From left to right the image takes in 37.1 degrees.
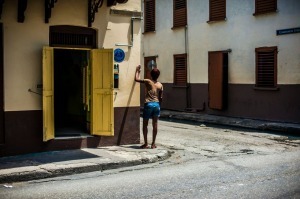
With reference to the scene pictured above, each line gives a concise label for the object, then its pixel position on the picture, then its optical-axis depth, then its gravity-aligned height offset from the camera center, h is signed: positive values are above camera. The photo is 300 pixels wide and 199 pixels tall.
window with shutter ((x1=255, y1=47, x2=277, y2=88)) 16.75 +0.50
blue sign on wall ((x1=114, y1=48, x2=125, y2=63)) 11.04 +0.62
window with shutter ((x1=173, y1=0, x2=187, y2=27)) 21.19 +3.20
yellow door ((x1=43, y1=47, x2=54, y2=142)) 9.89 -0.31
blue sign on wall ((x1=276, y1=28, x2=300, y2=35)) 15.85 +1.78
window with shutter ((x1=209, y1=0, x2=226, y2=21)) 19.00 +3.03
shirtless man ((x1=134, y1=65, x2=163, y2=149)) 10.54 -0.44
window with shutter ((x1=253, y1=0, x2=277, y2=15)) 16.73 +2.82
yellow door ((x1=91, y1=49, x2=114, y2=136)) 10.60 -0.28
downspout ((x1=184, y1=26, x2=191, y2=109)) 20.92 +0.32
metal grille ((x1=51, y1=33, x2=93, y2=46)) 10.35 +0.97
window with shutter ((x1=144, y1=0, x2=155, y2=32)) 23.19 +3.38
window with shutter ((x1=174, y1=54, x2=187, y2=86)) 21.22 +0.49
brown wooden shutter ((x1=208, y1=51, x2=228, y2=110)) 18.67 +0.05
